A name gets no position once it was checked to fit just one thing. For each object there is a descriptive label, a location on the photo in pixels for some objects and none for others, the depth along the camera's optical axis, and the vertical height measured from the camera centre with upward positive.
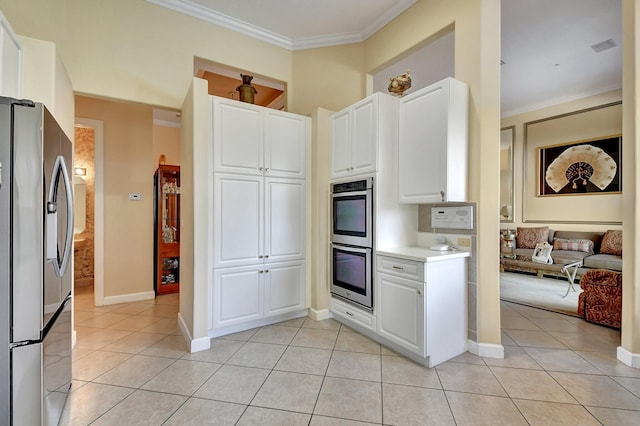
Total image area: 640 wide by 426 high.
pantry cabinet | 2.81 -0.03
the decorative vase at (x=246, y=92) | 3.29 +1.34
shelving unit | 4.29 -0.25
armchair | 3.00 -0.88
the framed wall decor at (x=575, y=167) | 5.09 +0.87
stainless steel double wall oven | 2.78 -0.28
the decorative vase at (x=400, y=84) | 2.89 +1.26
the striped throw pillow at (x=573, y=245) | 5.04 -0.55
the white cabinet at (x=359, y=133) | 2.73 +0.79
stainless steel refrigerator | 1.25 -0.21
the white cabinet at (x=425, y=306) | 2.26 -0.75
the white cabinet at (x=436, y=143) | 2.43 +0.60
